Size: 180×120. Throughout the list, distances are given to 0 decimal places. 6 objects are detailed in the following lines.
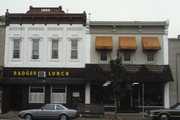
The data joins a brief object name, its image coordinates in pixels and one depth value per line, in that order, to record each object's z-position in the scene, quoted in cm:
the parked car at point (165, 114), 2525
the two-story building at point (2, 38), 3244
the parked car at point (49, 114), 2547
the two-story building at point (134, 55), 3141
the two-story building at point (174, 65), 3203
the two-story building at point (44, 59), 3188
